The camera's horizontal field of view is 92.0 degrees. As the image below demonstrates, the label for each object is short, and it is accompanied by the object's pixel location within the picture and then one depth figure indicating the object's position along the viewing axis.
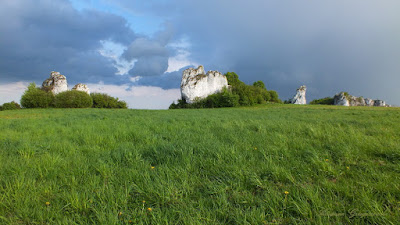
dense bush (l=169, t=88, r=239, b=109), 68.50
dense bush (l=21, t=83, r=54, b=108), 58.81
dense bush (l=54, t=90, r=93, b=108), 60.06
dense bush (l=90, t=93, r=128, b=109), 74.19
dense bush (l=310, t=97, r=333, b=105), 115.54
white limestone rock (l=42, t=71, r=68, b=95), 75.62
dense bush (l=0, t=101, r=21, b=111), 57.87
